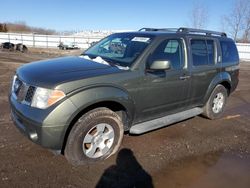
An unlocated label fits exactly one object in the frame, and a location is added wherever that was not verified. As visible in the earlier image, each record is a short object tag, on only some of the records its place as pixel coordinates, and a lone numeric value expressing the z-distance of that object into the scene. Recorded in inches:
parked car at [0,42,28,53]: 909.2
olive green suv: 95.4
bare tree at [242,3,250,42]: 1200.7
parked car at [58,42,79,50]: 1160.2
